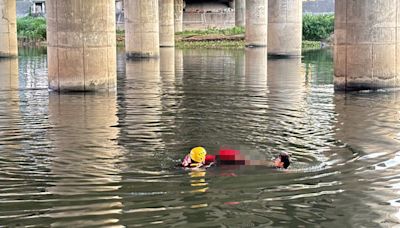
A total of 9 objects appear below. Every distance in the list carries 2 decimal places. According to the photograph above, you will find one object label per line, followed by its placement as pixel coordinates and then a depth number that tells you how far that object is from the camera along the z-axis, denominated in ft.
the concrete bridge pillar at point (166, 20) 187.63
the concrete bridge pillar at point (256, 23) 186.80
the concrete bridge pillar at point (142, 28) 151.23
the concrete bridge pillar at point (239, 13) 247.29
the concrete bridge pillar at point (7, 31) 149.38
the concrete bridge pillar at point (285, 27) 149.07
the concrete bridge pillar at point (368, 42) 78.33
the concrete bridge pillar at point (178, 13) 237.25
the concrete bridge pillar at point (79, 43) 76.69
